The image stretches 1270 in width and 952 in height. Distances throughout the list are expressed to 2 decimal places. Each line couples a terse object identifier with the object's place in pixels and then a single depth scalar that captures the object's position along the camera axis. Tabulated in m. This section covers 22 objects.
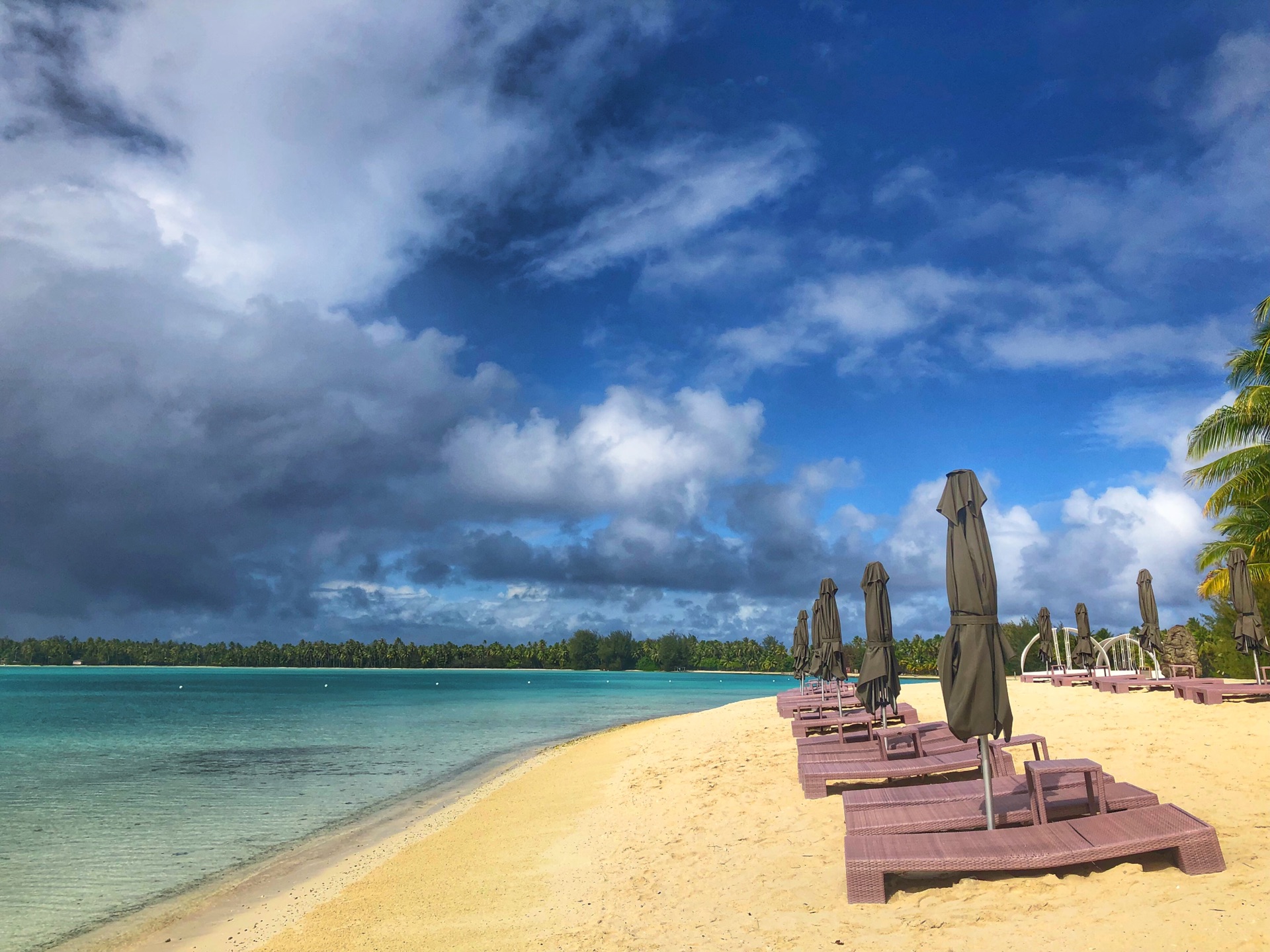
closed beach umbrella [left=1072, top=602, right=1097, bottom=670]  21.23
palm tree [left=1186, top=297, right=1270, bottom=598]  20.16
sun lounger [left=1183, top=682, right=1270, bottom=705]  13.05
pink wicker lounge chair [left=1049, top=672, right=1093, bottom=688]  21.45
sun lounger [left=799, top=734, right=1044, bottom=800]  8.21
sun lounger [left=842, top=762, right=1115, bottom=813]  6.63
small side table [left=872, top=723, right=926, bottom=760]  9.23
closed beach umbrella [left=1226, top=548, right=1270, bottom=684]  13.80
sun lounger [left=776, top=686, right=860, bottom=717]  16.83
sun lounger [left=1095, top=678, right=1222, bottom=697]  16.41
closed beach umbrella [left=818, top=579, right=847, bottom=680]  13.66
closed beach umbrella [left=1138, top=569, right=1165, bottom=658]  17.25
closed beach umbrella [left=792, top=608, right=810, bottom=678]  21.64
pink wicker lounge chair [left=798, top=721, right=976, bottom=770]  9.39
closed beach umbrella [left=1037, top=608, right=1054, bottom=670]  25.08
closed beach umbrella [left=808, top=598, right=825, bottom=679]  14.46
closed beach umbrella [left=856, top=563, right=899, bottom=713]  10.00
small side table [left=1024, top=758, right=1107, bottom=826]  5.82
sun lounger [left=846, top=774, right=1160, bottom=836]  6.02
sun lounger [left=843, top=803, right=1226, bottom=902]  5.15
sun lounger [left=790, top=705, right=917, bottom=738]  12.47
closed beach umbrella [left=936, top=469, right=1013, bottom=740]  5.82
